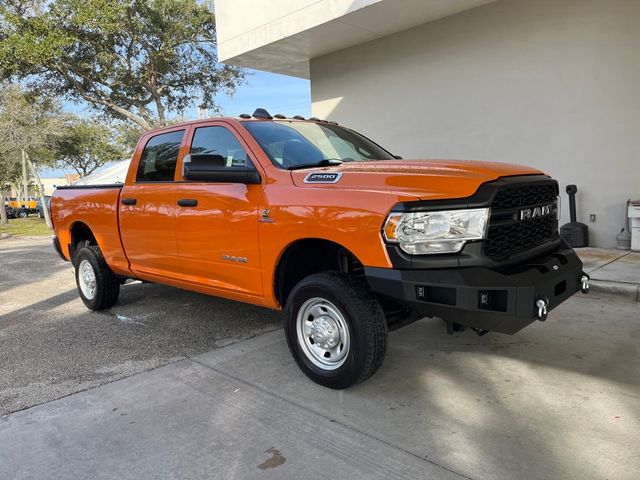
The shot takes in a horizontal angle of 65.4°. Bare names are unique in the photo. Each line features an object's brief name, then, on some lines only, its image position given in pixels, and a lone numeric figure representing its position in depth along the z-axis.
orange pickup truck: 2.99
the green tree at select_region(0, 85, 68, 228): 23.61
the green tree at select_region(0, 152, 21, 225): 29.09
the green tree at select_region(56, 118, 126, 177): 31.25
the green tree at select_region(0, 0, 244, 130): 16.14
